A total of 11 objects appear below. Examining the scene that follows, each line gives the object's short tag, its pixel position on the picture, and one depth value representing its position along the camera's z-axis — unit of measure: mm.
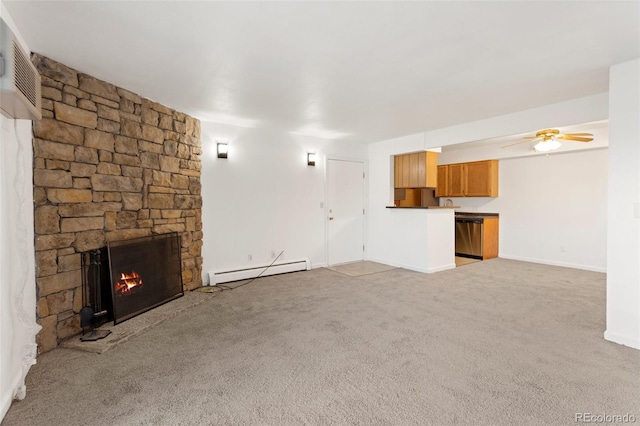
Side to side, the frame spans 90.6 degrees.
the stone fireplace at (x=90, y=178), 2604
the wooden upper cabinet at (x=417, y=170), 5637
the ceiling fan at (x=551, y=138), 4484
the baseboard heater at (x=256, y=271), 4582
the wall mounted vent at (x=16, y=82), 1558
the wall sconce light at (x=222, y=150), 4609
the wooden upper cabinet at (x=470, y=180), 6660
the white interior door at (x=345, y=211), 5902
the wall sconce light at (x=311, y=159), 5567
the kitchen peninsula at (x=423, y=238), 5395
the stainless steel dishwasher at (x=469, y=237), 6594
